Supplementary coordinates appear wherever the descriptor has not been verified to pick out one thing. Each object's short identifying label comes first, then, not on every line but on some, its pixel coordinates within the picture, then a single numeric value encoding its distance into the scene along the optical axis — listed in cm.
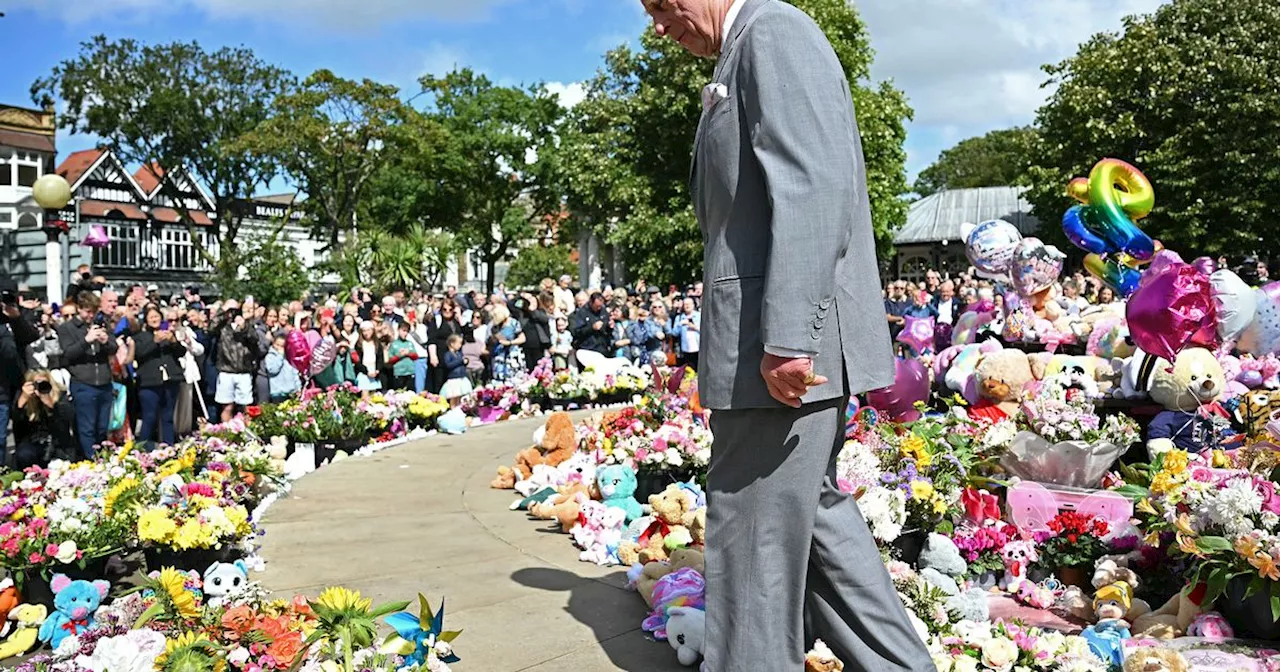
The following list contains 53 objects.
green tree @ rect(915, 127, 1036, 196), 5656
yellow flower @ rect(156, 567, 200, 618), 294
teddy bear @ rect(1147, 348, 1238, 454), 493
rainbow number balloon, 760
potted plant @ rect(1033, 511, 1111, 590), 400
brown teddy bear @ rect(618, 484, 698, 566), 437
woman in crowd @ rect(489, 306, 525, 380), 1361
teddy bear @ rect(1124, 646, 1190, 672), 287
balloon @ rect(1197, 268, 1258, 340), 558
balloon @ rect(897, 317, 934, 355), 834
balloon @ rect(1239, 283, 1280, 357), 572
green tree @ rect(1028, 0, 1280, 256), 2456
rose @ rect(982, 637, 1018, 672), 307
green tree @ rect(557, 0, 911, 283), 2703
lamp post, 1270
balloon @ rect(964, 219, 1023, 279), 755
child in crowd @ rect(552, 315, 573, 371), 1391
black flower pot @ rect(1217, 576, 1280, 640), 314
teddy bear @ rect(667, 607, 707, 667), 318
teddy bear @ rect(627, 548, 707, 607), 381
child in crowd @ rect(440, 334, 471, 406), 1185
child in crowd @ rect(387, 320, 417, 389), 1209
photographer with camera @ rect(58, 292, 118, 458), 830
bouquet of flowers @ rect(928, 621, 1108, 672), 304
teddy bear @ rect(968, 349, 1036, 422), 598
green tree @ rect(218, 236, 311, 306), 2766
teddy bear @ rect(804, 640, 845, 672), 286
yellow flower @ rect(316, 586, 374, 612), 280
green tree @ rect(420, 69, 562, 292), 4297
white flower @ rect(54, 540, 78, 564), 385
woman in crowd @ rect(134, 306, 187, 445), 912
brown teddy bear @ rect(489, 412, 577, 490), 647
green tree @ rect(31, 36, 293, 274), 3475
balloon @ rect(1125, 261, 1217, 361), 498
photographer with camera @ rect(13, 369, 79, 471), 765
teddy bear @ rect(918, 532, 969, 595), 400
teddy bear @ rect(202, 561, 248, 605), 384
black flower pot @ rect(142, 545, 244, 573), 419
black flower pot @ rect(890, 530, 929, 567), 407
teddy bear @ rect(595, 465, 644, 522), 539
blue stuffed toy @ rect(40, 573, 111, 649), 364
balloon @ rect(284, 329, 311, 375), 1119
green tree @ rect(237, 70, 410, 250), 3170
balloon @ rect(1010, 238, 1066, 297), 733
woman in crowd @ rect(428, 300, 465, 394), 1275
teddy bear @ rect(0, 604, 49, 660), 355
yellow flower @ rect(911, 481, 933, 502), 407
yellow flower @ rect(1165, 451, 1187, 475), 383
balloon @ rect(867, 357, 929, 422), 571
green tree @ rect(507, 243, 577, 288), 7088
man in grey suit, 231
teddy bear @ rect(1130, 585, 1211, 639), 335
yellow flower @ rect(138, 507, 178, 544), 407
